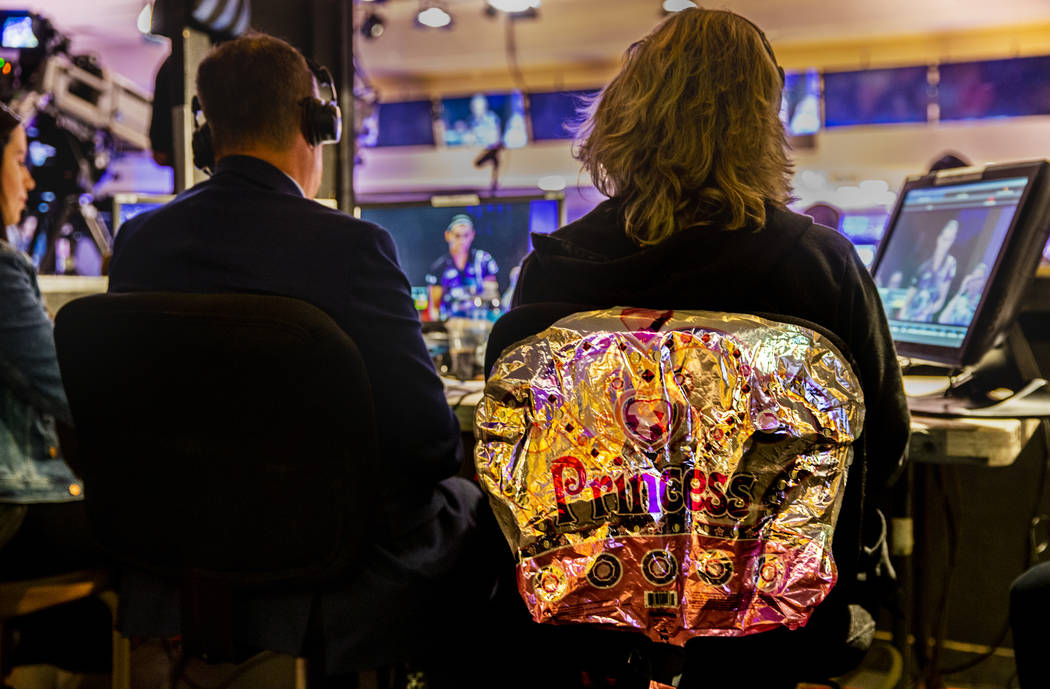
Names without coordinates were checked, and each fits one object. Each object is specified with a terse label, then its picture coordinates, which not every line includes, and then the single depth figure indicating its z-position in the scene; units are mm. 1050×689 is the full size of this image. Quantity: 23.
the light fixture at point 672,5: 5823
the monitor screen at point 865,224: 7516
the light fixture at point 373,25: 5906
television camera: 4516
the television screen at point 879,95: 6691
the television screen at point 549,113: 7656
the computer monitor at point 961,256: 1400
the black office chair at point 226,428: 945
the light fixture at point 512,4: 5242
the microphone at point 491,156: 3050
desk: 1748
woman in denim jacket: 1324
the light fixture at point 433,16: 6352
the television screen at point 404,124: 8227
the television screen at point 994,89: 6340
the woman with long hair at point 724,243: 968
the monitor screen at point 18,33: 4535
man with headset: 1079
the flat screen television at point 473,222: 2039
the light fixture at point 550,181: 8312
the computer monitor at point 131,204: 2262
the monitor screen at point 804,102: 6832
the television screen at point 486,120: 7789
